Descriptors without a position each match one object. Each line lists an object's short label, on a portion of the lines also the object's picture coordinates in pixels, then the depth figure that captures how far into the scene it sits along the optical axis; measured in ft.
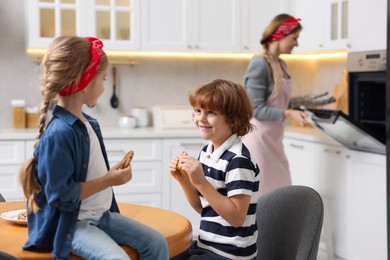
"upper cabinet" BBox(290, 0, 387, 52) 11.57
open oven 11.10
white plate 6.46
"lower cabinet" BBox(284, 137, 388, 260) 11.67
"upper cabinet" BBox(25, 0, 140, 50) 14.55
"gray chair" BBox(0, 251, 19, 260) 4.72
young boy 6.31
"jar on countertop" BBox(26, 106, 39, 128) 15.33
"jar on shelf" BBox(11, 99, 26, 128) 15.20
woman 11.61
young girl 5.29
